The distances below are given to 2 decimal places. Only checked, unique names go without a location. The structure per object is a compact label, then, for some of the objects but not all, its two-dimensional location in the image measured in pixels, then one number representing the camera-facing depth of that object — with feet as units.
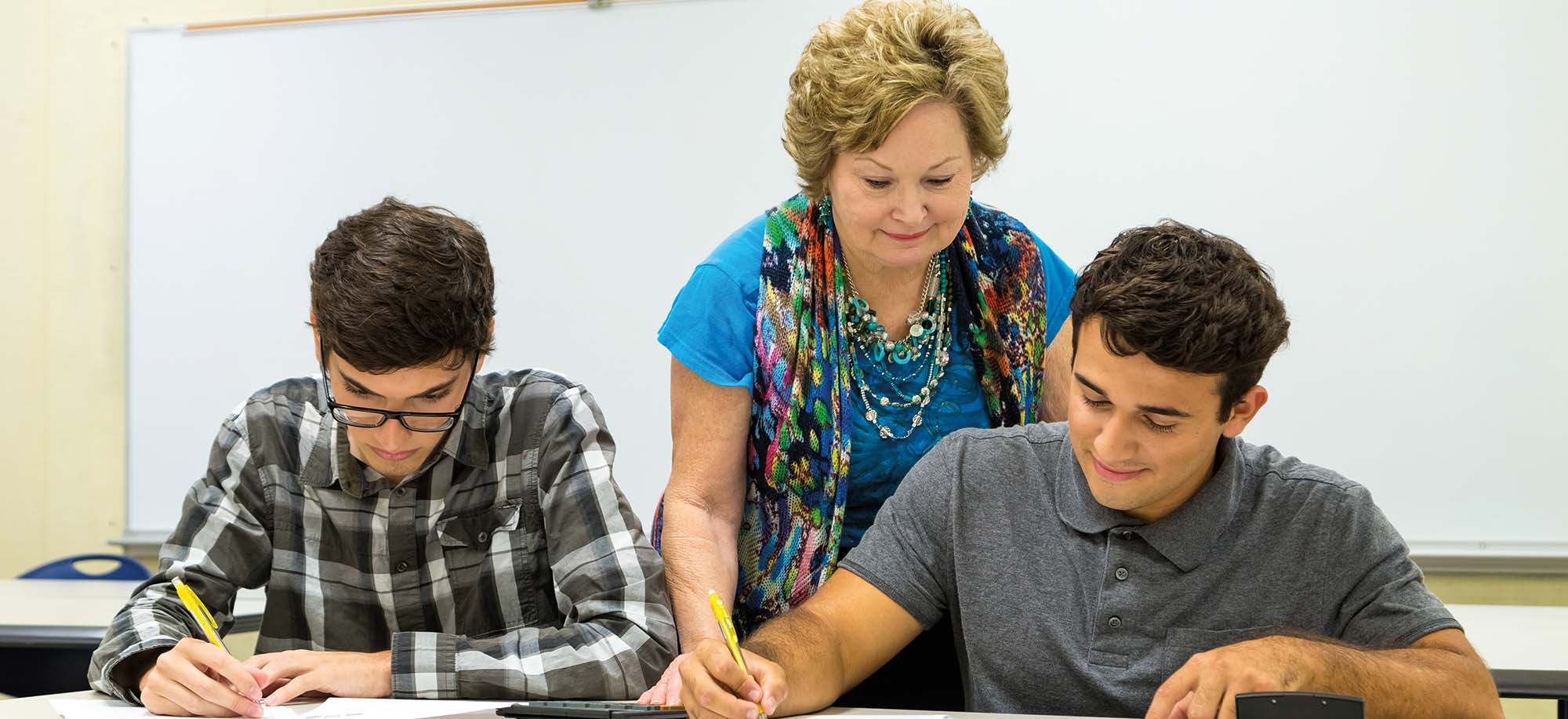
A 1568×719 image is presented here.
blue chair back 11.50
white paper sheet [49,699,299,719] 4.55
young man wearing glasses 4.93
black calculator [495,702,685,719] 4.20
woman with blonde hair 5.64
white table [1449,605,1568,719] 6.29
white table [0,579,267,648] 8.02
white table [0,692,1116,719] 4.54
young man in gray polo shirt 4.72
